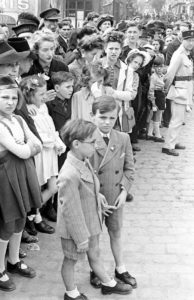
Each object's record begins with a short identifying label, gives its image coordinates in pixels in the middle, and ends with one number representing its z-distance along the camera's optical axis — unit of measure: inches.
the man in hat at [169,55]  381.1
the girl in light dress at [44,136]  168.1
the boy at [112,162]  142.4
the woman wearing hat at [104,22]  358.8
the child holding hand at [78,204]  127.1
